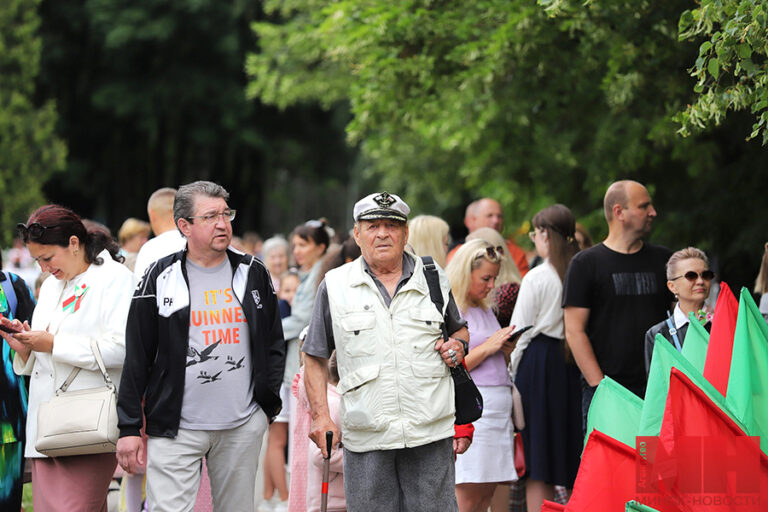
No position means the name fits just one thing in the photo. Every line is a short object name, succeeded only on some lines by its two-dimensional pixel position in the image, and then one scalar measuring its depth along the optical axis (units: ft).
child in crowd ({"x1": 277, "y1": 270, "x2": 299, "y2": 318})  69.05
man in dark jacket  36.45
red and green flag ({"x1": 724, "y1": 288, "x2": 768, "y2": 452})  31.48
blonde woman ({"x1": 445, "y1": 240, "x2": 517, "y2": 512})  44.70
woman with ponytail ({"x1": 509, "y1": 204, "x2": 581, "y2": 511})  48.60
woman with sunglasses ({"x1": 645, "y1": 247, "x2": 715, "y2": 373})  42.39
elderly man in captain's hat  34.60
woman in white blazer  39.29
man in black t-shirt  45.96
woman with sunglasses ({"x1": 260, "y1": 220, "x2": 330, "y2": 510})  61.36
